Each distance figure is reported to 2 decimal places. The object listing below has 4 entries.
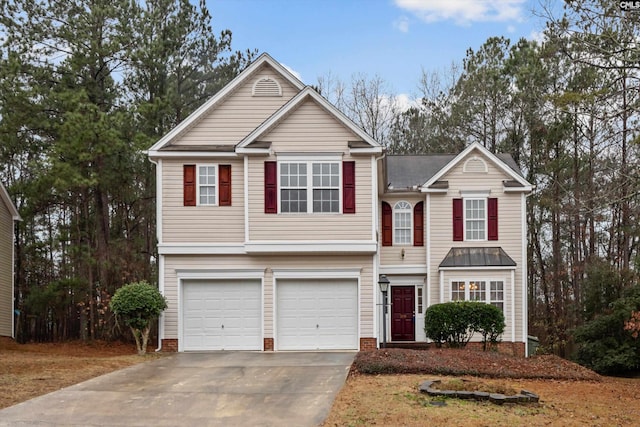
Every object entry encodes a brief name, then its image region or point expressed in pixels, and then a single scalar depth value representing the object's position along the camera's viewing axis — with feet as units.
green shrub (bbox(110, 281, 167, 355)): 62.85
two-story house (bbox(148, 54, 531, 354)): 65.62
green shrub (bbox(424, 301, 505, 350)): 66.74
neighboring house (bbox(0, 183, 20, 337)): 83.56
